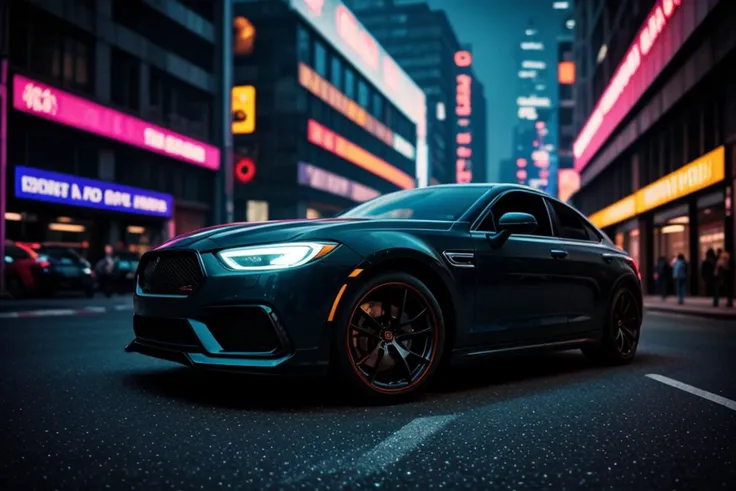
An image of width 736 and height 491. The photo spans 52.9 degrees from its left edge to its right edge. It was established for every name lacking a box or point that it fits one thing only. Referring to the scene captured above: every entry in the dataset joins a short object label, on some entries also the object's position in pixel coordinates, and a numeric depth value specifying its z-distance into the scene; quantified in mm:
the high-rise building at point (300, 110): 49156
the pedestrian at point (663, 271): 24781
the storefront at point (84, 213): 24266
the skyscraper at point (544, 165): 186825
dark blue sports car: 4062
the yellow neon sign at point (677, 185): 21625
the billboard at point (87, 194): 23453
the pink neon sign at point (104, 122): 24078
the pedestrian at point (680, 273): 21547
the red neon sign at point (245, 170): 49031
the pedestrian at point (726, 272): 18141
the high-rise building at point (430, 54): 128500
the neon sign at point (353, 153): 51531
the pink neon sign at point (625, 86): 25391
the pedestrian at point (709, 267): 21578
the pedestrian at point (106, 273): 21938
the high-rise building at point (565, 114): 76250
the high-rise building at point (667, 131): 21516
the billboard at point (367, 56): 53719
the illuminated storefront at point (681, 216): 22781
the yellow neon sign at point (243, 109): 43844
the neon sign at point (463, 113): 148875
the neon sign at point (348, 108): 51000
